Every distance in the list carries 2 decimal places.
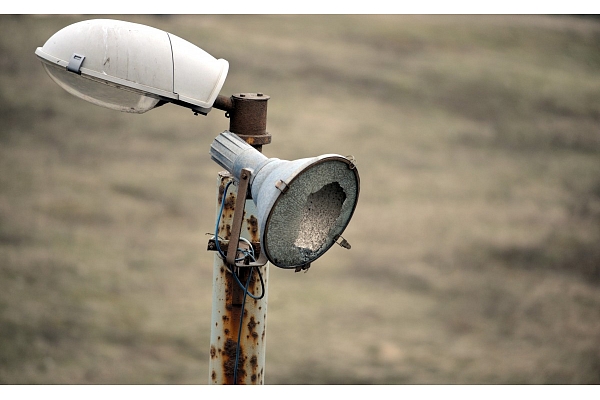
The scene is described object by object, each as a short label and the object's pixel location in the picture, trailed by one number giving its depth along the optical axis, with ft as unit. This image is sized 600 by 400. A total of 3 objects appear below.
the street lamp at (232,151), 22.82
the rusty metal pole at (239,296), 25.25
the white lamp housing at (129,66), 23.18
